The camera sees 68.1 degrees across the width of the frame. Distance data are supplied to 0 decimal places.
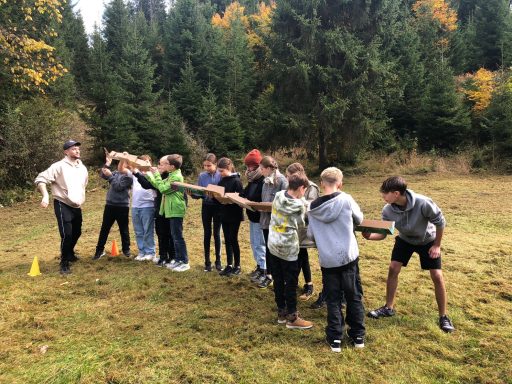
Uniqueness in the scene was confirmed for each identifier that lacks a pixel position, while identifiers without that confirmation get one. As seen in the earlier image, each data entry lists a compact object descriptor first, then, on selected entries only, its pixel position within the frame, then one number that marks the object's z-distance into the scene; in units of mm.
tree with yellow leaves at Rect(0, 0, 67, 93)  10520
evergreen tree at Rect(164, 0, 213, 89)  31844
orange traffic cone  7340
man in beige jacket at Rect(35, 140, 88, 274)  6207
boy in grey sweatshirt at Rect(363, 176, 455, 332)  4004
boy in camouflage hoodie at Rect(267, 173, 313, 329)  4102
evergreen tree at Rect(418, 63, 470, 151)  21719
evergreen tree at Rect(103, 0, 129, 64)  35719
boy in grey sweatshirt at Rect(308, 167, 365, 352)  3744
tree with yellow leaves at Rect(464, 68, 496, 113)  23559
